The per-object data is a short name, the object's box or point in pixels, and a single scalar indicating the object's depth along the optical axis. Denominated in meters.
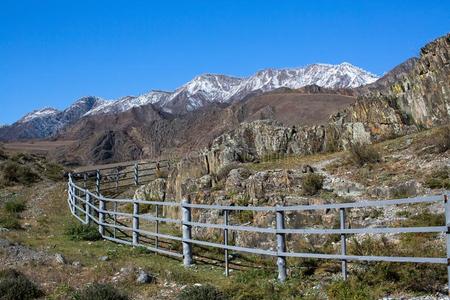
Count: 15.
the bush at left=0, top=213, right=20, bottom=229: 18.71
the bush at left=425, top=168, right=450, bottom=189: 14.32
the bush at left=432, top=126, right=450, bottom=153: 17.56
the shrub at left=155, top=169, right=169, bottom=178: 29.74
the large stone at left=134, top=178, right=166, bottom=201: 23.25
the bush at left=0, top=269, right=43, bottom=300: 9.04
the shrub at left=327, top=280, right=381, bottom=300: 7.85
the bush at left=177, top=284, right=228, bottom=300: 8.45
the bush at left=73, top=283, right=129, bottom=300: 8.59
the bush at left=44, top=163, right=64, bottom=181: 38.32
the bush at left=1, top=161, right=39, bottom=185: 33.23
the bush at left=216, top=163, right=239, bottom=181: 19.35
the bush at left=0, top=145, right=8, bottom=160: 40.60
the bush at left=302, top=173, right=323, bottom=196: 15.71
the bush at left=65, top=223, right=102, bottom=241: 16.58
